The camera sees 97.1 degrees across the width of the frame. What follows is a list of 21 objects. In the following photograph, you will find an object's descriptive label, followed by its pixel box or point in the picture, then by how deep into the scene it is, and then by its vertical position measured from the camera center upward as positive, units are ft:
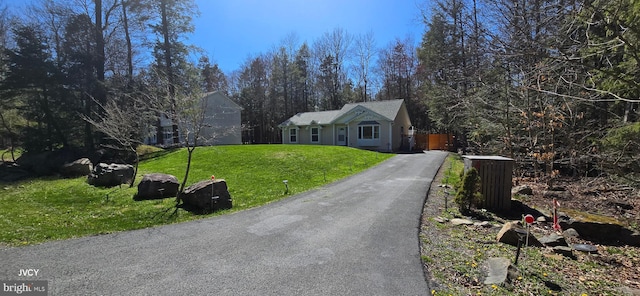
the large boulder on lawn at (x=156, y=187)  30.22 -5.13
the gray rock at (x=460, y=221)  20.85 -6.51
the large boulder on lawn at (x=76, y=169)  47.96 -4.63
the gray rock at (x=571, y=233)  20.01 -7.16
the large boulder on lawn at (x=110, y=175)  37.63 -4.68
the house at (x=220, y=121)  92.04 +6.29
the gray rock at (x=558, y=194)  29.43 -6.59
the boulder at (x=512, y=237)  17.12 -6.34
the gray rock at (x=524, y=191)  31.17 -6.36
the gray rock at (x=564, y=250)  16.03 -6.79
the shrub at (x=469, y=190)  23.20 -4.61
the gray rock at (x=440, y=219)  21.31 -6.47
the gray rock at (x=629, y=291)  12.10 -7.00
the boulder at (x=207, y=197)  25.58 -5.29
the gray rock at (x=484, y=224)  20.62 -6.62
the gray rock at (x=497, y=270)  12.12 -6.20
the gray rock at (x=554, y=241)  17.18 -6.66
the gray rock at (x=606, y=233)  18.95 -6.97
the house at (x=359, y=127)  85.15 +3.24
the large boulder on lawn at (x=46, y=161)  52.10 -3.63
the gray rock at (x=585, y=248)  17.25 -7.18
